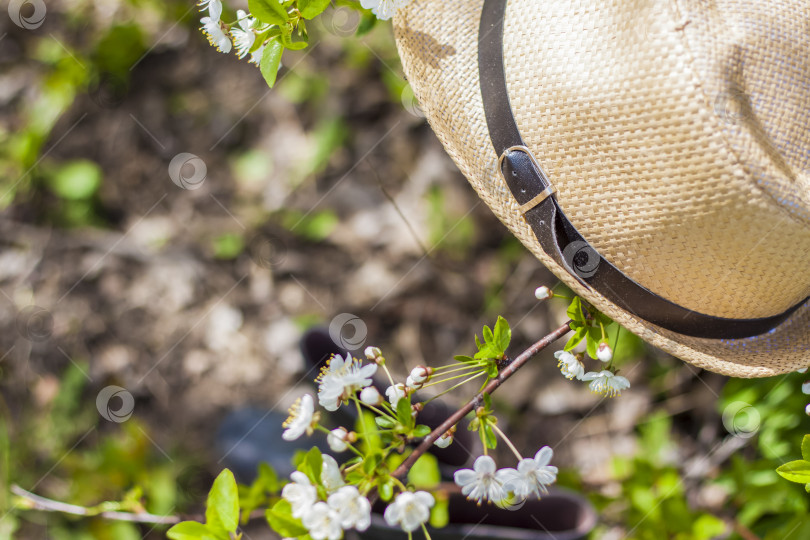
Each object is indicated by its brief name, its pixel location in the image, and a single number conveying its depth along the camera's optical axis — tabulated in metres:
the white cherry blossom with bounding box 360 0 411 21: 0.91
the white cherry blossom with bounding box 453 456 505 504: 0.88
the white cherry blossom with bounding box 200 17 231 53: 0.93
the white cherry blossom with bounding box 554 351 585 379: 0.90
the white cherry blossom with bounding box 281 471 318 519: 0.85
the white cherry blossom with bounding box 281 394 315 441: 0.87
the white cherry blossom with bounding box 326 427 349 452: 0.86
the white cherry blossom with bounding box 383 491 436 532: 0.85
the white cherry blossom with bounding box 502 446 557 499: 0.88
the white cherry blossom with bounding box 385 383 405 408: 0.88
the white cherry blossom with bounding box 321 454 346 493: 0.86
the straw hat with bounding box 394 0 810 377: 0.85
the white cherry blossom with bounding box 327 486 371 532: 0.84
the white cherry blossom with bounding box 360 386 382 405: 0.86
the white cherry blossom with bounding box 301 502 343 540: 0.84
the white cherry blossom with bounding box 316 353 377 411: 0.86
